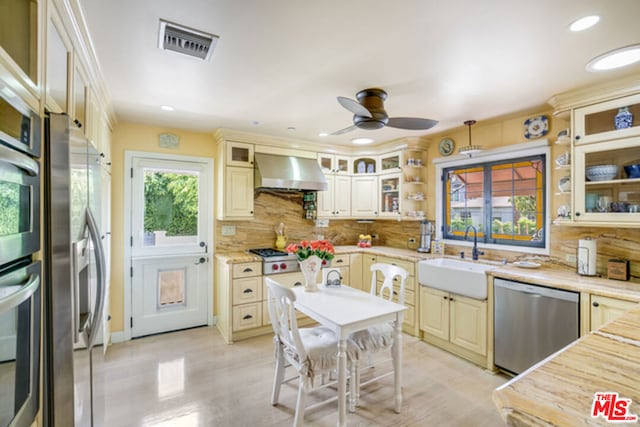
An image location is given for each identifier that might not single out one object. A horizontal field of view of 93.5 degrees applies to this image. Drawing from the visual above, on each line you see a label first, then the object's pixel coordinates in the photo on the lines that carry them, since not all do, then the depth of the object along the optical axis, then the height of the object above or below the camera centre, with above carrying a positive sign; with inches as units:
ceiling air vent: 66.1 +40.2
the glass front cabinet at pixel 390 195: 165.0 +10.5
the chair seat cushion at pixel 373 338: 88.0 -37.3
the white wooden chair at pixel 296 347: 78.5 -37.0
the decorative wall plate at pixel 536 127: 118.6 +34.8
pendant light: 128.4 +27.9
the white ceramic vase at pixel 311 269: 99.6 -18.7
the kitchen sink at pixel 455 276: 114.3 -25.5
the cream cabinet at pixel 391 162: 164.4 +28.9
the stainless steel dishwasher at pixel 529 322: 92.9 -35.9
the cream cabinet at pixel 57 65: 48.9 +26.5
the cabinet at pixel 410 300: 141.1 -41.3
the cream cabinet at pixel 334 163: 176.1 +29.7
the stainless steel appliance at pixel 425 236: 157.4 -12.0
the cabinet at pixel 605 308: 82.4 -26.6
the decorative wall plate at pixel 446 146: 152.1 +34.4
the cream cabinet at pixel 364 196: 179.0 +10.3
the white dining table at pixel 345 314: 76.4 -27.3
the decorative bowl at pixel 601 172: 94.4 +13.2
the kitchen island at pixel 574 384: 29.3 -19.4
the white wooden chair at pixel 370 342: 87.2 -38.3
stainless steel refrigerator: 43.1 -10.7
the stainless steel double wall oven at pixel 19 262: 31.6 -5.9
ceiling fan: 96.5 +30.6
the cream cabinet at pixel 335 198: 175.3 +9.1
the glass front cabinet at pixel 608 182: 90.7 +10.1
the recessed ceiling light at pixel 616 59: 72.3 +39.2
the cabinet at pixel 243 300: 136.9 -40.8
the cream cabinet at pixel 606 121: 89.2 +29.4
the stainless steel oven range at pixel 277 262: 142.6 -23.8
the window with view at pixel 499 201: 125.5 +5.8
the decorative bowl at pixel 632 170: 90.2 +13.1
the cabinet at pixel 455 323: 115.5 -45.2
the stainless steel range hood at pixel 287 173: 146.0 +20.1
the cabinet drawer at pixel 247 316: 137.4 -48.0
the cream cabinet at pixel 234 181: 147.5 +15.8
